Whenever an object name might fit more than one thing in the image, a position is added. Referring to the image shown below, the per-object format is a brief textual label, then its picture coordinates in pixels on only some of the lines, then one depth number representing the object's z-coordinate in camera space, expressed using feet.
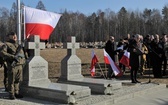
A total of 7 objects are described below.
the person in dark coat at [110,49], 43.98
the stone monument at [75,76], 31.27
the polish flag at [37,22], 37.45
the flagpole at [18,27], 39.92
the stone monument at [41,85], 26.12
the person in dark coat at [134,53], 38.24
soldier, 26.53
